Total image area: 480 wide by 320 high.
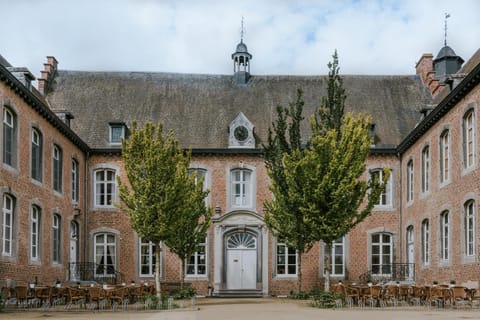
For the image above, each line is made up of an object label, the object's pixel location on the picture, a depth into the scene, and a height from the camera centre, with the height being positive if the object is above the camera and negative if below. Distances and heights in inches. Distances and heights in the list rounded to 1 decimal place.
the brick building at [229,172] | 926.4 +82.6
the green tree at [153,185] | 804.6 +48.7
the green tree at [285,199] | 859.5 +36.2
